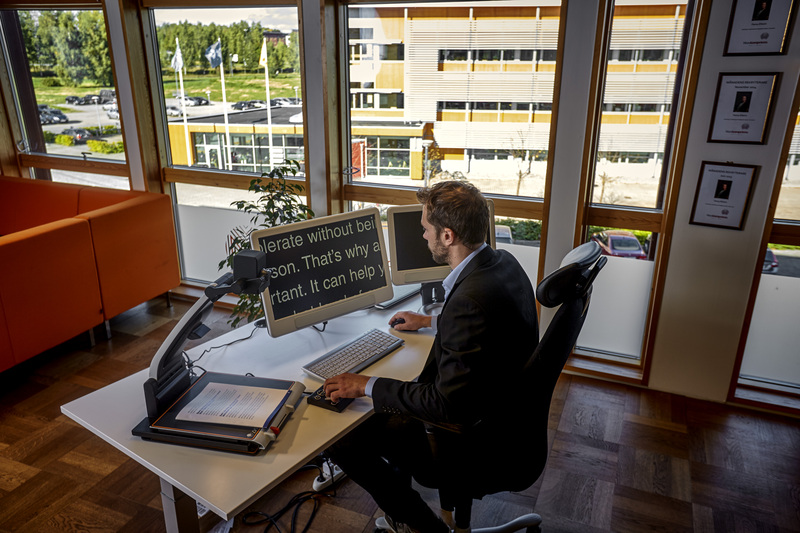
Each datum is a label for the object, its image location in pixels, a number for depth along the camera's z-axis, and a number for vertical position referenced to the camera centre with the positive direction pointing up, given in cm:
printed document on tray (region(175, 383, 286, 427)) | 163 -95
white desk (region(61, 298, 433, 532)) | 146 -100
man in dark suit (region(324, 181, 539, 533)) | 162 -89
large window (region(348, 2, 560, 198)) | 327 -8
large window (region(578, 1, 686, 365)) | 302 -49
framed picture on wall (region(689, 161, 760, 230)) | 288 -56
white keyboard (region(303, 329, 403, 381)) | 196 -97
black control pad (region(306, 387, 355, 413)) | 176 -98
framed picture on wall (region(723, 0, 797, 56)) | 262 +25
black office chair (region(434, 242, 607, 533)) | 157 -82
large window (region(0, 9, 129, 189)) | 453 -8
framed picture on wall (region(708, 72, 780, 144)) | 273 -12
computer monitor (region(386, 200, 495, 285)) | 245 -72
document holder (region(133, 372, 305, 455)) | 155 -95
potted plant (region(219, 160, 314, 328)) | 323 -76
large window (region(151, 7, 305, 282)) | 391 -20
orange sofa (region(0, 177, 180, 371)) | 329 -115
